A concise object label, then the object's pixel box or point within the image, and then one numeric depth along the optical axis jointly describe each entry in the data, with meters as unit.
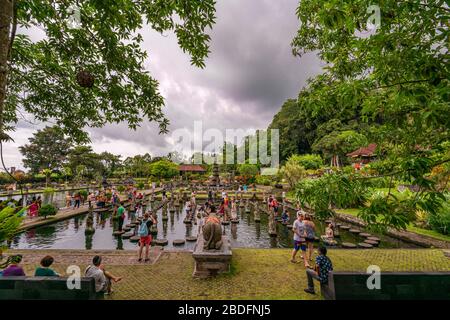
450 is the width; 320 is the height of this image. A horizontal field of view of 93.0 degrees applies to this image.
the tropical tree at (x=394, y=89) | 2.43
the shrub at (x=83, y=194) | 21.84
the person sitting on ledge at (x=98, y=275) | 4.75
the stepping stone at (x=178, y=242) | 10.47
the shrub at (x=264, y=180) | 39.89
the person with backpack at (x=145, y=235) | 7.50
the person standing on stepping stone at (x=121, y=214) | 13.36
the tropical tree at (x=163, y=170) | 53.31
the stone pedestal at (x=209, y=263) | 6.31
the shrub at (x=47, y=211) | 14.24
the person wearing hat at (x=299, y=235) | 7.20
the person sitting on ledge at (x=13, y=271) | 4.50
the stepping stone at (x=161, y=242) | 10.34
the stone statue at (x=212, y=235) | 6.64
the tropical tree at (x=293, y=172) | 27.14
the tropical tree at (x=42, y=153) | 54.62
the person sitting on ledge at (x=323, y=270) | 4.89
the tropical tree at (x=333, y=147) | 34.85
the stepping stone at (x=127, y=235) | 11.70
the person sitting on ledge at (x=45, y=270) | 4.71
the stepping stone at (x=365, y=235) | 11.55
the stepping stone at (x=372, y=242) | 10.15
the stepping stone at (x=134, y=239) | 11.13
